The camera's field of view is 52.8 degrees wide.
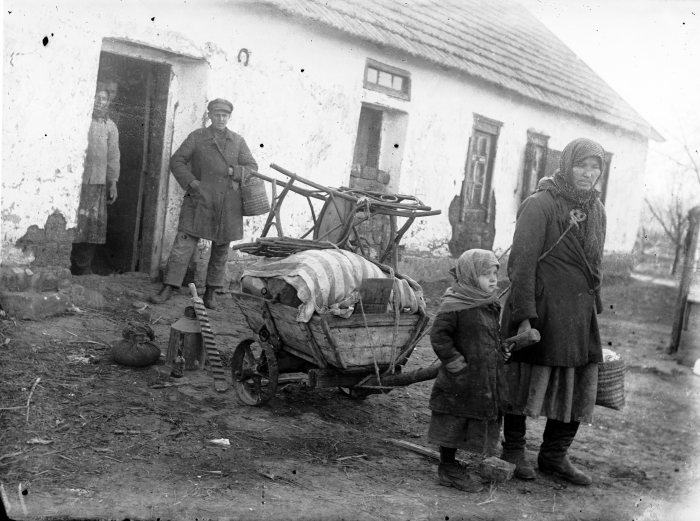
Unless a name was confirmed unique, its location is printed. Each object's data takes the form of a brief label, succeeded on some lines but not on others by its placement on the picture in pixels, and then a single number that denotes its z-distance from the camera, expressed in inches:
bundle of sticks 187.9
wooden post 309.3
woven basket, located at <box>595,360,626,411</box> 164.7
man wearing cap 273.6
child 147.8
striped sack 165.5
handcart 167.2
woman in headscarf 155.4
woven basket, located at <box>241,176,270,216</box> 280.1
